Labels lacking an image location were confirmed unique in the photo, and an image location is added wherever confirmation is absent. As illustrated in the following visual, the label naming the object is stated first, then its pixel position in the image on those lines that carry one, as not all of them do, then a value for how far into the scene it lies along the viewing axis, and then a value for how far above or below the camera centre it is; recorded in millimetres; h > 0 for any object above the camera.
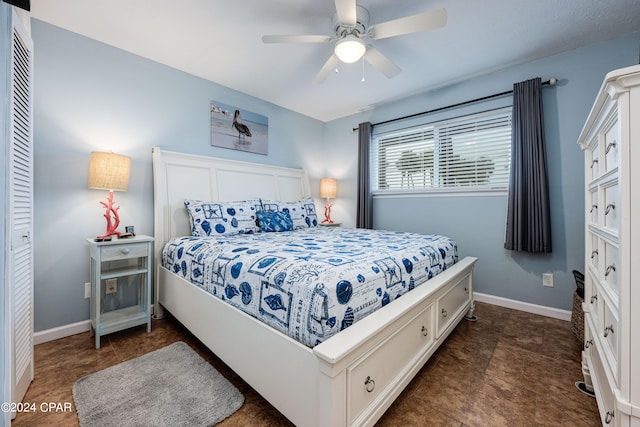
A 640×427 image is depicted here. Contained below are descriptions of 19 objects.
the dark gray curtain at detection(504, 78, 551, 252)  2506 +333
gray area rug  1310 -996
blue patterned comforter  1145 -325
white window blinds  2879 +707
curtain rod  2481 +1238
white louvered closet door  1238 +11
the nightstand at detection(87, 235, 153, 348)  1994 -570
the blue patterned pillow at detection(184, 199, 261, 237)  2484 -41
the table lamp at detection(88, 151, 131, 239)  2070 +300
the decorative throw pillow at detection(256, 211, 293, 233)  2799 -89
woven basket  2005 -820
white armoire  885 -146
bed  1039 -668
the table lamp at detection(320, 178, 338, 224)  4105 +369
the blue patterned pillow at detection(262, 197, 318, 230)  3045 +35
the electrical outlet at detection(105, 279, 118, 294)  2328 -638
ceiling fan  1640 +1237
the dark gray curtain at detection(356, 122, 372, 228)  3787 +468
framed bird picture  3144 +1052
